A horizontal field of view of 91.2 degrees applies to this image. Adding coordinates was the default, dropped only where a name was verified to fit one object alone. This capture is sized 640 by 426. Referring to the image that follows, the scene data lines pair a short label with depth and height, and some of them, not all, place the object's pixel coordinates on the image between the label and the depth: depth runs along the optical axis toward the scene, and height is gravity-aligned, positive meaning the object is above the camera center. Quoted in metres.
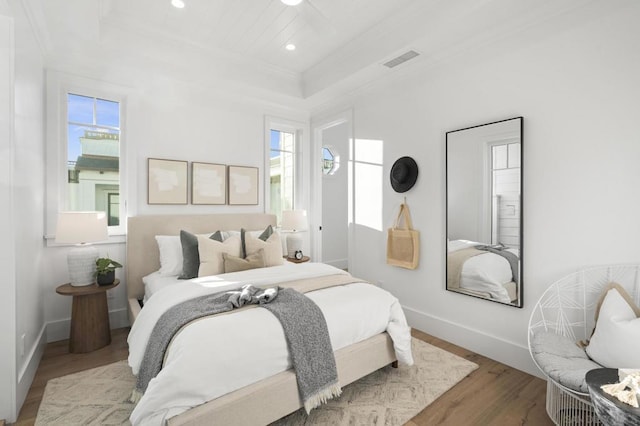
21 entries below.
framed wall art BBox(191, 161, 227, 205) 3.67 +0.32
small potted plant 2.83 -0.57
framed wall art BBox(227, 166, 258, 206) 3.93 +0.32
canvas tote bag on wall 3.26 -0.35
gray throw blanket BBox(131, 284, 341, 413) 1.75 -0.72
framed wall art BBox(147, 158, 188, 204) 3.40 +0.32
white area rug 1.88 -1.25
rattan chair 1.73 -0.70
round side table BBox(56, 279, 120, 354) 2.70 -0.96
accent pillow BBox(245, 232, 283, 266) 3.00 -0.36
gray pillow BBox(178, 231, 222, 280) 2.84 -0.42
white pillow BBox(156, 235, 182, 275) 2.99 -0.44
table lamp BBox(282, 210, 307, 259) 3.98 -0.14
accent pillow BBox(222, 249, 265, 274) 2.79 -0.48
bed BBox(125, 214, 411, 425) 1.47 -0.89
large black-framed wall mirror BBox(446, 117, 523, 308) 2.49 +0.00
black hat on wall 3.28 +0.39
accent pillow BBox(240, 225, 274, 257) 3.07 -0.27
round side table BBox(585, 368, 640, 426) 1.14 -0.75
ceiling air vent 2.92 +1.47
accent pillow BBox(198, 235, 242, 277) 2.76 -0.40
